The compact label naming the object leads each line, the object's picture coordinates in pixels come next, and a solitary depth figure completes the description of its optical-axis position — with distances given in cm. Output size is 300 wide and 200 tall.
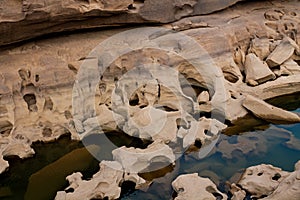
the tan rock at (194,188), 654
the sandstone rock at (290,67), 1132
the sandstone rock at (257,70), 1091
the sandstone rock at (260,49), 1169
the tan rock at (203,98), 980
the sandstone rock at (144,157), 750
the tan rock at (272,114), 941
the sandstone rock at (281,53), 1138
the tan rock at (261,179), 677
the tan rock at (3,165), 741
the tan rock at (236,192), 667
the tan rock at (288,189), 571
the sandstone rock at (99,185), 671
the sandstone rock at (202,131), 841
